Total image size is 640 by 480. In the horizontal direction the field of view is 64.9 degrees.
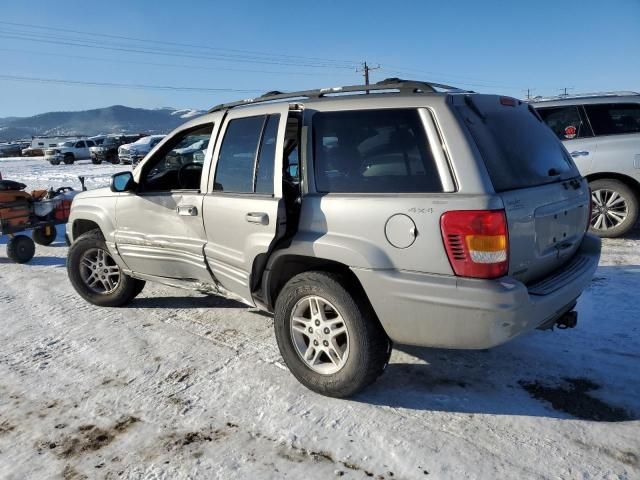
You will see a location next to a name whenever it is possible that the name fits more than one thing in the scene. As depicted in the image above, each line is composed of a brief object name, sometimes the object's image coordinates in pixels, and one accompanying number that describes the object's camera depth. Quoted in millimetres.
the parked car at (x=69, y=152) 33506
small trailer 6922
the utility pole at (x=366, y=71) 50094
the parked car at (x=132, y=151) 29564
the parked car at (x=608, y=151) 6477
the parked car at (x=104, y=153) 32906
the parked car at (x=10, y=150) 47700
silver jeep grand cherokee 2582
